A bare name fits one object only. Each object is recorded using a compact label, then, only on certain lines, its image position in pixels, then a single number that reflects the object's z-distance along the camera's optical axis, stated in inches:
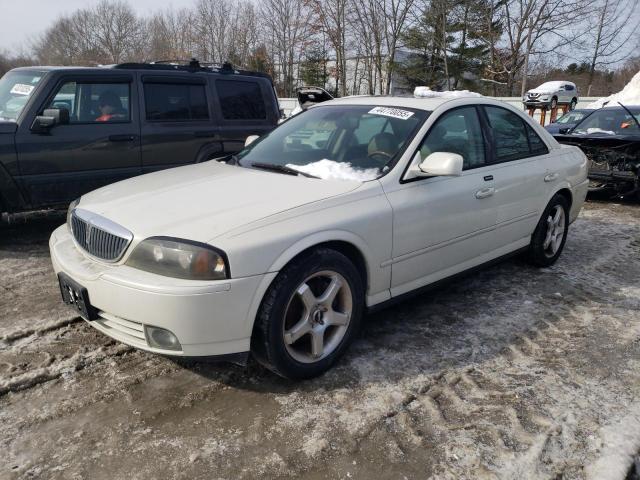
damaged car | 301.3
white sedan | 98.1
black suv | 197.5
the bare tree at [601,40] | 1385.6
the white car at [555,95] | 919.0
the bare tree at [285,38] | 1635.1
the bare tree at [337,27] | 1502.2
